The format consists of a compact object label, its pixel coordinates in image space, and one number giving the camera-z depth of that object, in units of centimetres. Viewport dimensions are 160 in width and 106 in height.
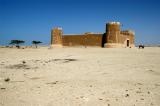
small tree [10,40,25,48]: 4625
